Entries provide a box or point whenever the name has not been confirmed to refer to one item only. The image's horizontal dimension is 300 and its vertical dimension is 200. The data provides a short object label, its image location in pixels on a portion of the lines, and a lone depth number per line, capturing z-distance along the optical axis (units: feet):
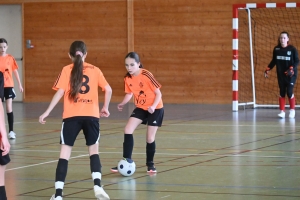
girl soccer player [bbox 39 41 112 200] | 31.15
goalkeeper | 72.05
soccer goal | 88.96
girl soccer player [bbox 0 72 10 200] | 25.31
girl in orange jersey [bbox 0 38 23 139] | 57.16
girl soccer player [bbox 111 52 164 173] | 38.65
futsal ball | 37.67
